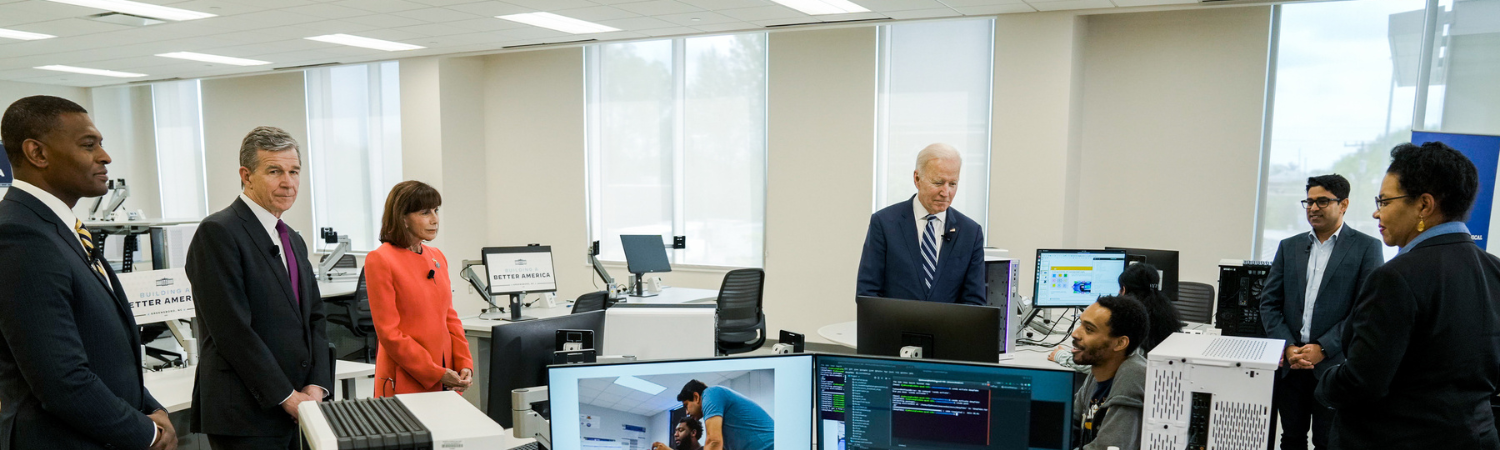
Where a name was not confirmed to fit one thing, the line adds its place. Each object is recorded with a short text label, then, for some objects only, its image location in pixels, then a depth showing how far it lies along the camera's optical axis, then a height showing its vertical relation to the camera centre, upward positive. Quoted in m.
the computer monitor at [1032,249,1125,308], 4.50 -0.63
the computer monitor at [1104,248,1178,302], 4.56 -0.54
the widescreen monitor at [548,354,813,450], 1.75 -0.51
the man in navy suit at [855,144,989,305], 3.06 -0.35
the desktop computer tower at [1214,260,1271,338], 3.90 -0.64
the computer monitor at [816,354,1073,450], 1.77 -0.54
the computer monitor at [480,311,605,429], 2.14 -0.53
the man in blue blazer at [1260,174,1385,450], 3.26 -0.55
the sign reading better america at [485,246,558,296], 5.36 -0.75
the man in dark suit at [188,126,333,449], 2.20 -0.43
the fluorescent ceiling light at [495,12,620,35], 6.50 +1.07
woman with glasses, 1.97 -0.39
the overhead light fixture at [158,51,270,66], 8.31 +0.97
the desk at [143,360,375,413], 3.17 -0.95
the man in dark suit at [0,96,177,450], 1.69 -0.33
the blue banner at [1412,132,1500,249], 4.18 -0.01
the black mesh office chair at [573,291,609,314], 4.61 -0.82
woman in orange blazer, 2.71 -0.49
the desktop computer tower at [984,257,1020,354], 3.92 -0.59
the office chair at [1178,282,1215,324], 5.15 -0.88
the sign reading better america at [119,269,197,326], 3.63 -0.63
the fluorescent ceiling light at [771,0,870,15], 5.92 +1.09
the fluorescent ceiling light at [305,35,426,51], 7.41 +1.02
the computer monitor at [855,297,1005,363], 2.36 -0.49
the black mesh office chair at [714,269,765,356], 5.58 -1.04
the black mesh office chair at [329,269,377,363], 6.11 -1.21
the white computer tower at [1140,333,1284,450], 1.62 -0.47
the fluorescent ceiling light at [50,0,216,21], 5.82 +1.02
